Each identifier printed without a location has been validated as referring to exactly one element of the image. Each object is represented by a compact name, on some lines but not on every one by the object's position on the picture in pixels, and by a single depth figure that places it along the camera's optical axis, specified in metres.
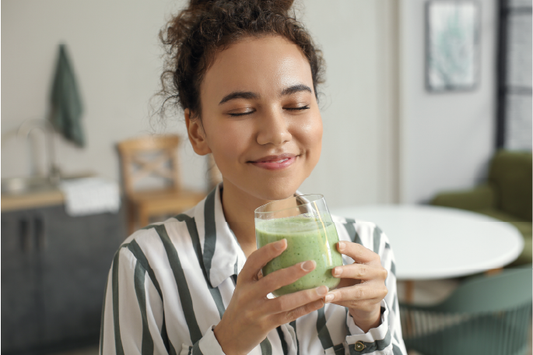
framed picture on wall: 4.40
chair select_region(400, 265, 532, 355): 1.62
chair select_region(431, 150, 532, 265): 3.94
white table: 1.81
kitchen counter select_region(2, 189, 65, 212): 2.71
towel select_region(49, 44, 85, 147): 3.76
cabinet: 2.74
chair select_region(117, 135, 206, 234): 3.79
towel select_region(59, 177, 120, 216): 2.83
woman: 0.71
